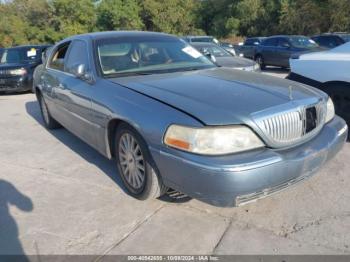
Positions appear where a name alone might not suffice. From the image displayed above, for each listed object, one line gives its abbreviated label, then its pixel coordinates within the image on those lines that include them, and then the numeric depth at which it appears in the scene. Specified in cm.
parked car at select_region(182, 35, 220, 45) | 1798
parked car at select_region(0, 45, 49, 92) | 1102
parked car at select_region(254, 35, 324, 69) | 1448
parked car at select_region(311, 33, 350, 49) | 1548
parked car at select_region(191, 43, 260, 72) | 892
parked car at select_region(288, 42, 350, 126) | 484
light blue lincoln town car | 273
